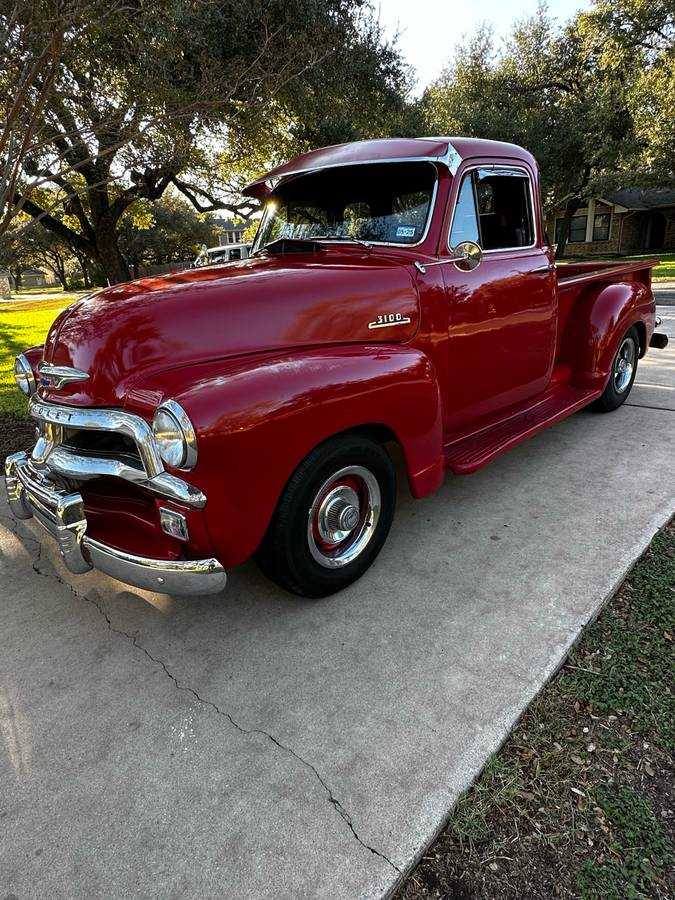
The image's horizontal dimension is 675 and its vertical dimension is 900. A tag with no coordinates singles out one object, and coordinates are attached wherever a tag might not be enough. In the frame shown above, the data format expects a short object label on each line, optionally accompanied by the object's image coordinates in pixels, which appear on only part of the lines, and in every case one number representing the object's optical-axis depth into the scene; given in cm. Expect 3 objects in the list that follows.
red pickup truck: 212
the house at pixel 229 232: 4646
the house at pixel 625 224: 2741
